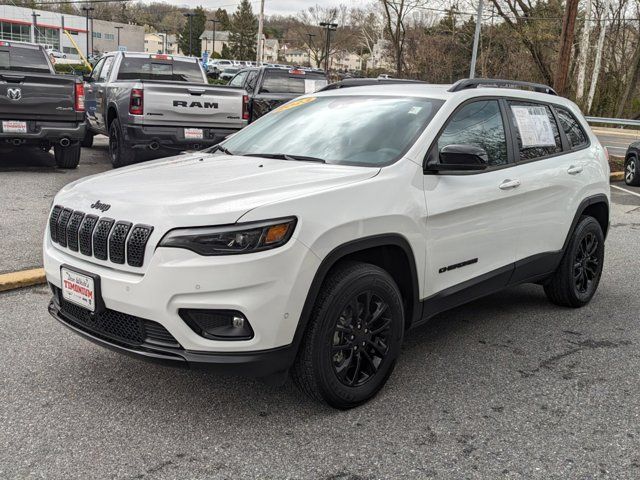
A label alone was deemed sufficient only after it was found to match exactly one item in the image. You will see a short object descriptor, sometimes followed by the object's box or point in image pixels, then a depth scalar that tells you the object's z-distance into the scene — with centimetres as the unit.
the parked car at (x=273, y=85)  1295
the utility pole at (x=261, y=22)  4392
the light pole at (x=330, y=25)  5496
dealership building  9437
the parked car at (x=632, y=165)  1354
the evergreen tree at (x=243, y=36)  11862
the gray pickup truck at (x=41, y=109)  980
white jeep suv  298
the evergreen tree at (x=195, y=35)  12181
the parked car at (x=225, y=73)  5284
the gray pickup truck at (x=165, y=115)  993
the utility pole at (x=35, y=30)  8317
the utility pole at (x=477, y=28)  2509
